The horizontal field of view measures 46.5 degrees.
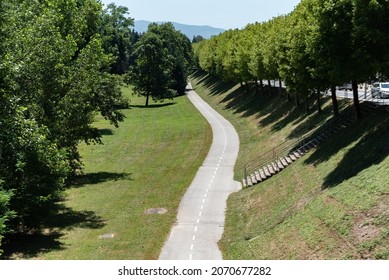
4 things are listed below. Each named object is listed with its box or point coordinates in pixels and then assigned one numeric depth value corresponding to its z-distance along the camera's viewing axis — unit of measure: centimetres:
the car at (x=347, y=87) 4964
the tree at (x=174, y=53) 11312
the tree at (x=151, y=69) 10119
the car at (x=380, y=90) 3650
